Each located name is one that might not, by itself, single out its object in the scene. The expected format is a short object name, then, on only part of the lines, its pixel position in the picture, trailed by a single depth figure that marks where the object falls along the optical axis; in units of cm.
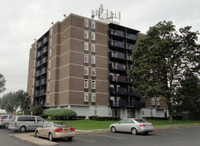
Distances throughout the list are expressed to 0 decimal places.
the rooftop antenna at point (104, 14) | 5227
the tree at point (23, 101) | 5359
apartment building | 4162
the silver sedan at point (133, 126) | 1873
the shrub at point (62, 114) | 3607
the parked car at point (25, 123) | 2141
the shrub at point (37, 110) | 4609
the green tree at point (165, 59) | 3319
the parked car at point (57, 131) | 1474
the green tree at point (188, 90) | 3247
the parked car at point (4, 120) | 2634
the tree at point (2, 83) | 5450
